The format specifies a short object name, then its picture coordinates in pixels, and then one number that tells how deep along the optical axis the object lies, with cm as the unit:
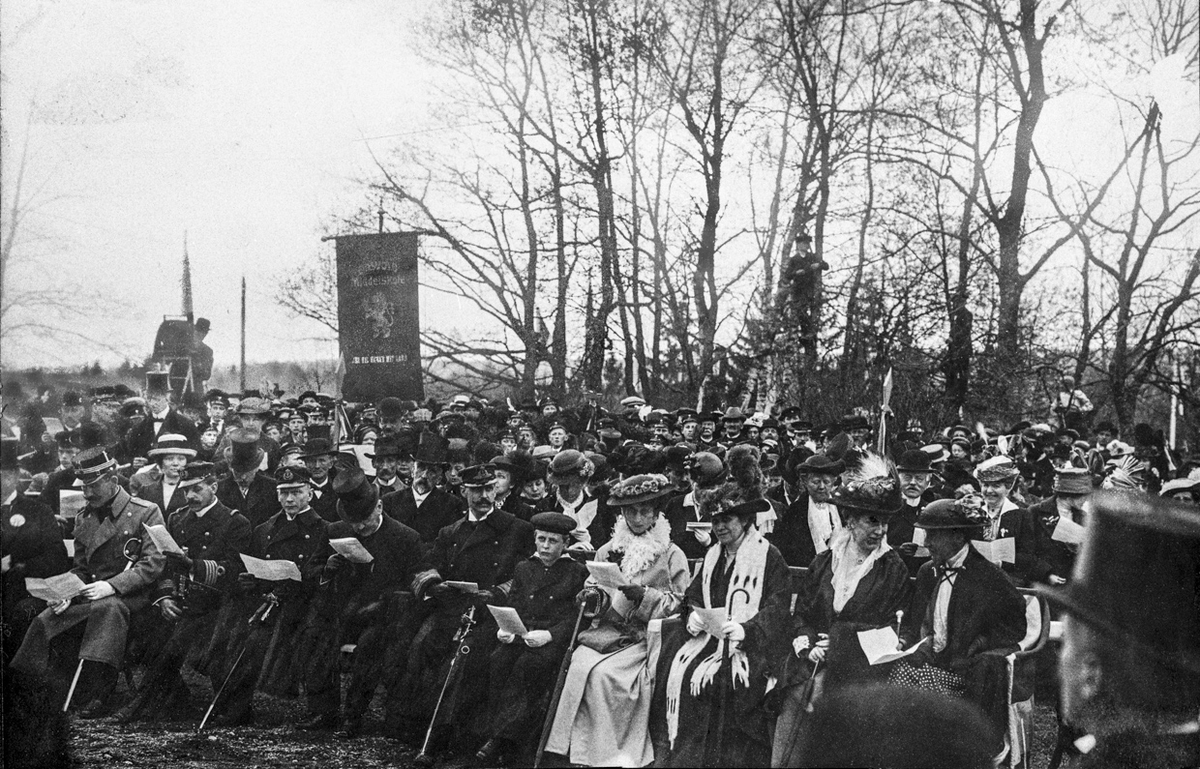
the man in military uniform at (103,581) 542
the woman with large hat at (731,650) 454
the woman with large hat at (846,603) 445
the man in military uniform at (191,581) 557
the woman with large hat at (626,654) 475
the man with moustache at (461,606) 520
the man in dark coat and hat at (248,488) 618
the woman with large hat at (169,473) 607
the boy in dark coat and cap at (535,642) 496
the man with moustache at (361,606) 552
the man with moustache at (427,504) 595
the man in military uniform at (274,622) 561
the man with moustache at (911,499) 471
